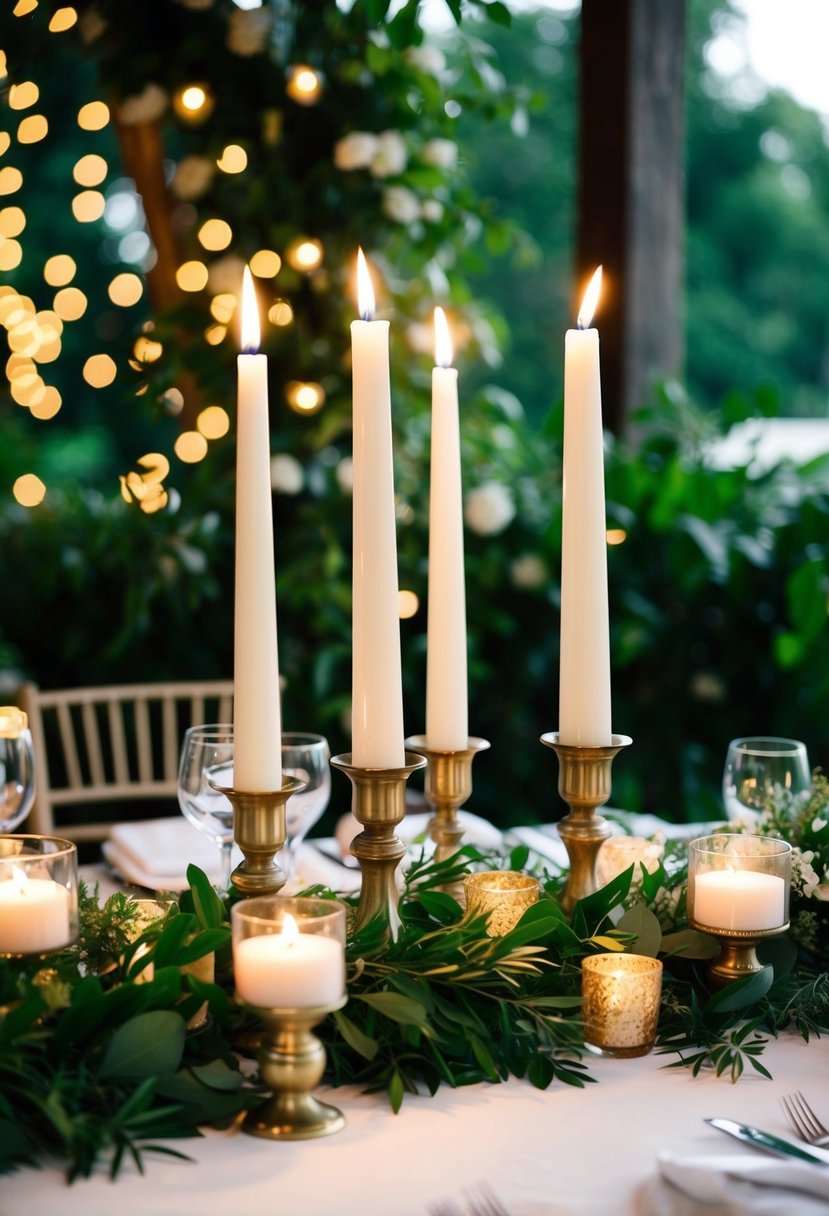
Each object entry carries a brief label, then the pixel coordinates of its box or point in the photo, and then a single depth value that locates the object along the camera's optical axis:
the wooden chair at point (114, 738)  2.06
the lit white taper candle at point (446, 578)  1.10
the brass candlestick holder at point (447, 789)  1.11
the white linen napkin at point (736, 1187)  0.73
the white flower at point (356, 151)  2.63
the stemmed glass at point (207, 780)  1.24
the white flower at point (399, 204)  2.74
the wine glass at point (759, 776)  1.41
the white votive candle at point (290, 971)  0.78
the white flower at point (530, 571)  2.75
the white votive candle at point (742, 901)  0.97
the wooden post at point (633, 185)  2.81
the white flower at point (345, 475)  2.71
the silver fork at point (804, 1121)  0.84
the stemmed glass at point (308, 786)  1.31
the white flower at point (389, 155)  2.67
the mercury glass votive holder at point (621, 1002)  0.93
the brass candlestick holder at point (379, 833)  0.92
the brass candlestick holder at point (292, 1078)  0.79
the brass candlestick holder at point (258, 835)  0.91
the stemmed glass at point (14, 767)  1.34
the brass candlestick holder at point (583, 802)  1.01
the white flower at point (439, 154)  2.76
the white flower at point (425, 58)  2.69
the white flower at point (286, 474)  2.71
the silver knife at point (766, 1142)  0.78
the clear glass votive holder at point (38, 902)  0.86
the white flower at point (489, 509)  2.71
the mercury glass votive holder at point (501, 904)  1.01
